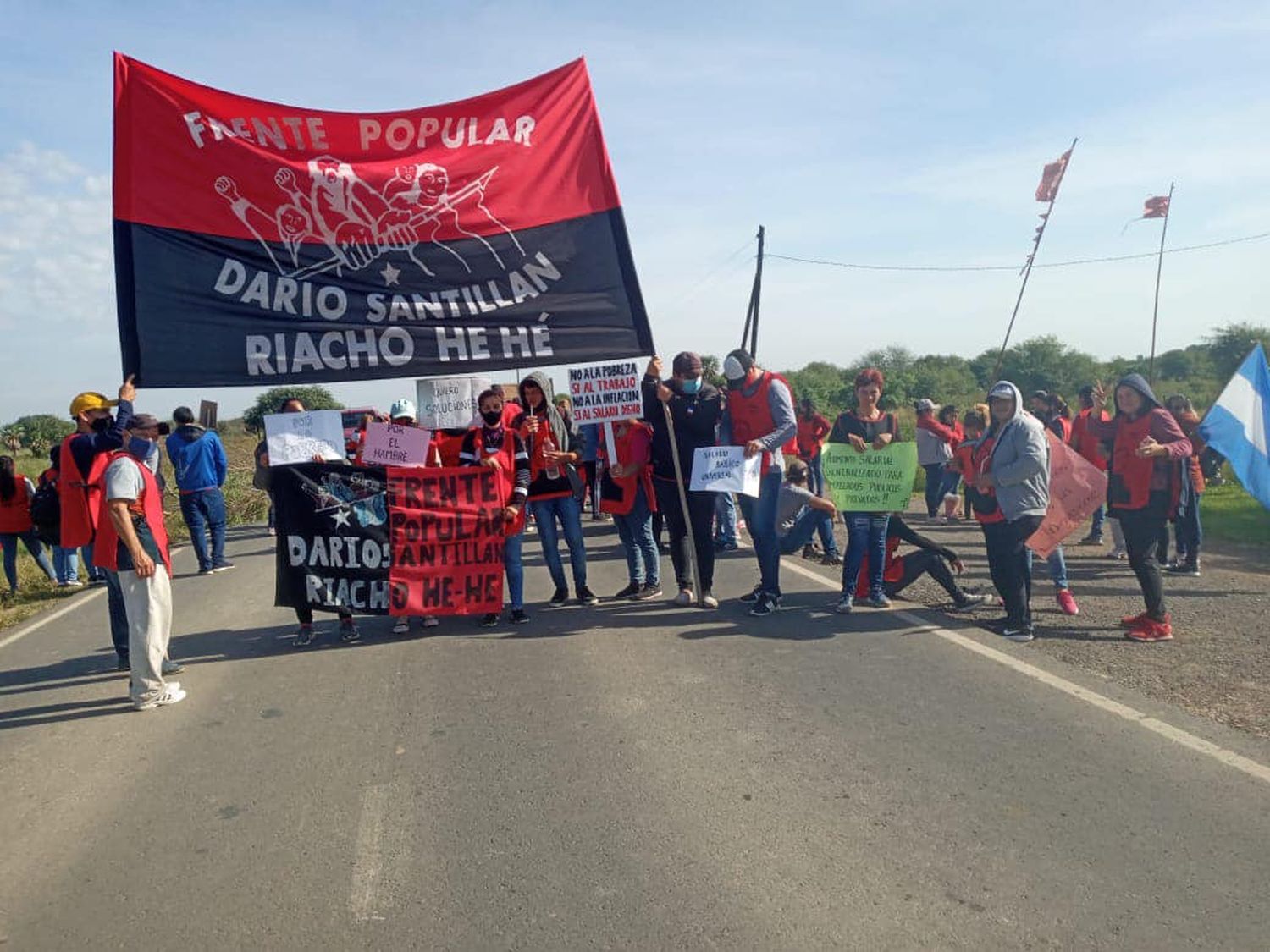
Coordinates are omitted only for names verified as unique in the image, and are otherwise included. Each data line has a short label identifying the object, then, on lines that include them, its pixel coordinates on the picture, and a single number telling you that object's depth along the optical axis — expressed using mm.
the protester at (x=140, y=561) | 5457
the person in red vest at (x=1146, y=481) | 6543
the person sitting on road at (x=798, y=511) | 8844
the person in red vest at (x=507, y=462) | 7207
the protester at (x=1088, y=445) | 10508
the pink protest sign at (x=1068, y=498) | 7277
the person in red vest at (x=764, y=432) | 7281
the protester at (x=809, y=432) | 12453
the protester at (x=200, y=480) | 11133
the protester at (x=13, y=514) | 11039
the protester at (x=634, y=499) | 8102
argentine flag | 8914
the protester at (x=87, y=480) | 5812
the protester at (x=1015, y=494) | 6699
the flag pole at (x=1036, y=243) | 16734
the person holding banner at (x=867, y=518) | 7477
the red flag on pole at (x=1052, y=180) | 16875
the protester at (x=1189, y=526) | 9086
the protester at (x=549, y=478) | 7465
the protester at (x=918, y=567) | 7570
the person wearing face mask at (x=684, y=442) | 7703
